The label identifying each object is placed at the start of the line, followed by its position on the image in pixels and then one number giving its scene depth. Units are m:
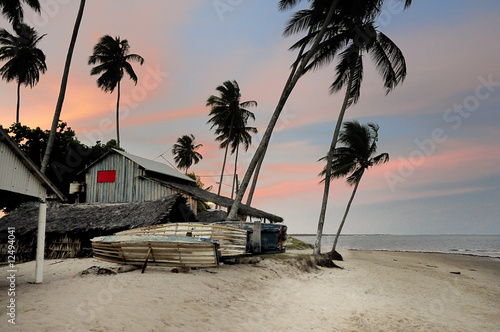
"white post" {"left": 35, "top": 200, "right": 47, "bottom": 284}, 9.22
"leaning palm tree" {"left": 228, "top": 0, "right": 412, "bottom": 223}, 15.96
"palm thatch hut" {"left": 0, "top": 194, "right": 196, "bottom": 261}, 17.84
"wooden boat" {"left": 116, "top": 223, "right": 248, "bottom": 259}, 12.51
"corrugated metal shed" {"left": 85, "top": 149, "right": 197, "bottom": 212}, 23.31
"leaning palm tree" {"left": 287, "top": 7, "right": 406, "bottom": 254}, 18.39
